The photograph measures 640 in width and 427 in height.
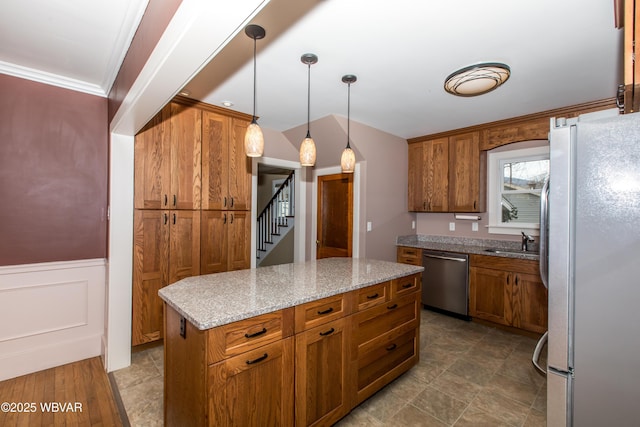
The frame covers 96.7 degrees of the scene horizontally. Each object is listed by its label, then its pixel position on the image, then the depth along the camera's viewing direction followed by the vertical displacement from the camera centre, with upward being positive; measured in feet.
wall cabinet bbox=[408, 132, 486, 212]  12.66 +1.89
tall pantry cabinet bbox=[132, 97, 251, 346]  8.92 +0.40
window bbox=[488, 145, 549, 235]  11.80 +1.17
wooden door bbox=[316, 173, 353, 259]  13.52 -0.12
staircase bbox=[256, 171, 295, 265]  19.22 -0.50
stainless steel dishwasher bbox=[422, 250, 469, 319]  11.98 -2.96
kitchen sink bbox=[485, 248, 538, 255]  10.97 -1.48
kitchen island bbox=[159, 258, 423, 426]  4.34 -2.38
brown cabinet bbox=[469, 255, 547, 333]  10.28 -2.99
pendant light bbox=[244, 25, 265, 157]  6.06 +1.62
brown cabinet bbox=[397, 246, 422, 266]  13.38 -1.99
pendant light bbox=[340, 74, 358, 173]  7.94 +1.56
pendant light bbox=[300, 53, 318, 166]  7.06 +1.61
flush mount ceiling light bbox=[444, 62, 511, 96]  7.17 +3.59
